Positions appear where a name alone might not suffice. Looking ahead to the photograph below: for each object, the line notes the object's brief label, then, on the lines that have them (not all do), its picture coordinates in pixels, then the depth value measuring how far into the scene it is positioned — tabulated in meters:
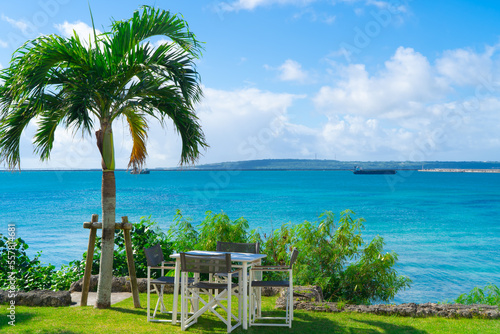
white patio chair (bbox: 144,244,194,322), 6.33
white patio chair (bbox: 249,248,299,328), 6.10
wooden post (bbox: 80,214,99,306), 7.14
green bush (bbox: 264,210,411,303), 8.91
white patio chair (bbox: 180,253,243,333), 5.71
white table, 5.89
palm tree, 6.45
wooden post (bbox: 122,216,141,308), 7.19
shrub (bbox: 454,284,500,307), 9.13
